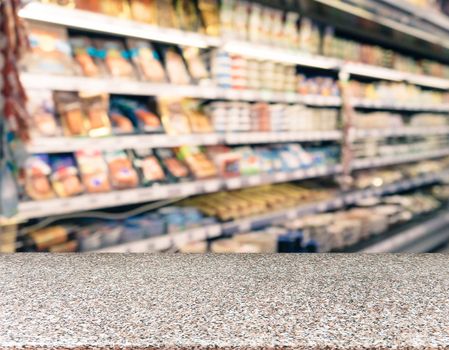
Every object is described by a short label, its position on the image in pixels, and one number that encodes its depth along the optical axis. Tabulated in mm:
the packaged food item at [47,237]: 1842
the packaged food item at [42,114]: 1770
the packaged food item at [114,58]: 2035
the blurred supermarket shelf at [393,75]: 2981
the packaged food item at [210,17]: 2254
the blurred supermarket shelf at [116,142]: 1738
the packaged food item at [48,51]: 1733
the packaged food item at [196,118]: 2324
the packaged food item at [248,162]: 2508
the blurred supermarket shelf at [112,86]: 1656
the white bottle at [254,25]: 2396
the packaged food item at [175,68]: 2203
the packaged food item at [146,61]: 2117
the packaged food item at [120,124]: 2020
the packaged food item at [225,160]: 2389
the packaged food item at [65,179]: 1849
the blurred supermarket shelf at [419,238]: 3098
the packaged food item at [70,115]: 1890
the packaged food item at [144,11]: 1985
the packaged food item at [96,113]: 1944
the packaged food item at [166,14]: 2082
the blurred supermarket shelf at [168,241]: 1980
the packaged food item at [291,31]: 2584
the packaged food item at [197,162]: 2279
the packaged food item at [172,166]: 2203
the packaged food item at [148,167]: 2106
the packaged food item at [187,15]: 2197
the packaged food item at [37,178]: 1756
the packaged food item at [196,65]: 2279
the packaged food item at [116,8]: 1875
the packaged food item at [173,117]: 2207
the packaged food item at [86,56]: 1940
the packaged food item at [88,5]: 1748
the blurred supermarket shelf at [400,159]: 3091
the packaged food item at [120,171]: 1993
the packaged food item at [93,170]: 1925
